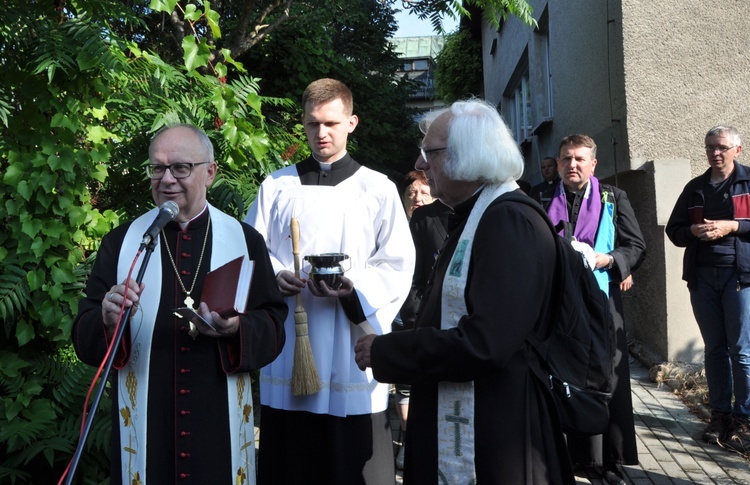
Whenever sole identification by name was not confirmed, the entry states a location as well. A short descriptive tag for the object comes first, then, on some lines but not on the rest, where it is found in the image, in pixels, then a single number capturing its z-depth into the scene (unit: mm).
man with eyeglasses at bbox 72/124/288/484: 3178
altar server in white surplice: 4191
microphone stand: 2199
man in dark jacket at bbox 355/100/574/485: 2570
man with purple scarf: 5508
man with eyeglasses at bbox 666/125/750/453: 6055
